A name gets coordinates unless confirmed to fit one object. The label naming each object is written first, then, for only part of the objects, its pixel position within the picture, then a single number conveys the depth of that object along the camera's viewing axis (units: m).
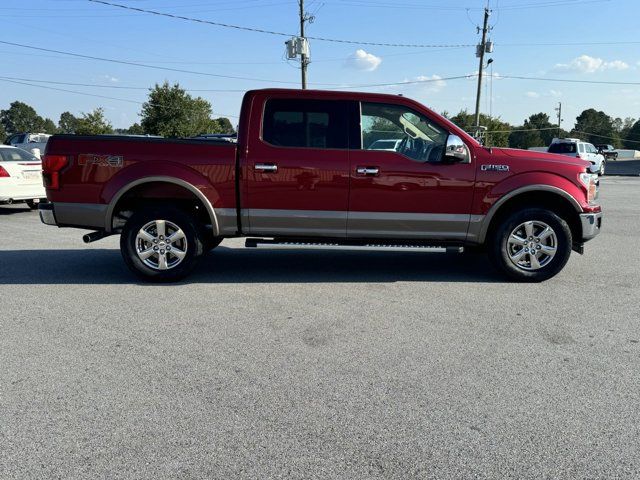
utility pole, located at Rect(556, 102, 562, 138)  107.34
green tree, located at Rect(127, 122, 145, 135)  75.28
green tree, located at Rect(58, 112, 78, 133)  152.75
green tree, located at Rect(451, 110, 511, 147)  75.70
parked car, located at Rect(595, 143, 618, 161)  60.29
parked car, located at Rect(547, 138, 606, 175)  30.09
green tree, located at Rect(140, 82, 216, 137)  57.25
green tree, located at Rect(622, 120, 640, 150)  127.40
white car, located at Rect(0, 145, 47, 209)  11.80
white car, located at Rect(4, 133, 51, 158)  30.00
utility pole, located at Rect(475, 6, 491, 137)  38.91
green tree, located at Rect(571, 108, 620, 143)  126.56
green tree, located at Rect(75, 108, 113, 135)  57.12
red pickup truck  5.95
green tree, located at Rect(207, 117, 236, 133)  64.39
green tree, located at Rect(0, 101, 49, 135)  135.25
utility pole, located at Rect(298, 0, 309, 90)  32.09
